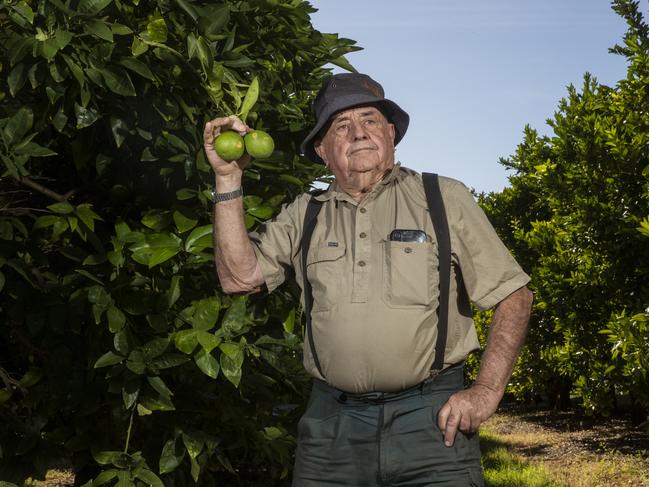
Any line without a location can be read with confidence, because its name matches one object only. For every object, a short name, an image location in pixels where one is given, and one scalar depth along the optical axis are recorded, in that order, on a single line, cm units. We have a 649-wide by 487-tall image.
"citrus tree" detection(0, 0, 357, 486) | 347
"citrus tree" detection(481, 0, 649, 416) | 1150
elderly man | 291
